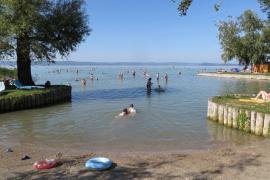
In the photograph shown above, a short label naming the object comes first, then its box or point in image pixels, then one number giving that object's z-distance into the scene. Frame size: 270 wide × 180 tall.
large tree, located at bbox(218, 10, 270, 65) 78.06
